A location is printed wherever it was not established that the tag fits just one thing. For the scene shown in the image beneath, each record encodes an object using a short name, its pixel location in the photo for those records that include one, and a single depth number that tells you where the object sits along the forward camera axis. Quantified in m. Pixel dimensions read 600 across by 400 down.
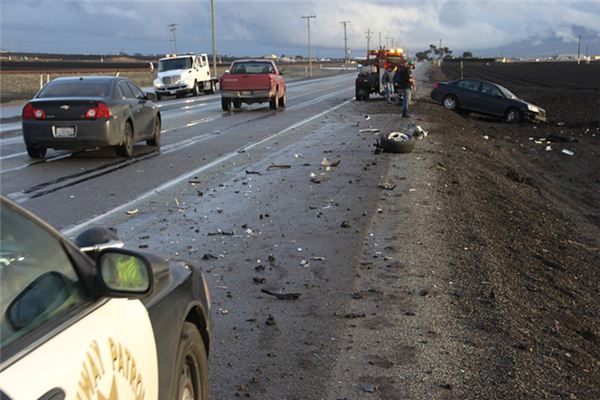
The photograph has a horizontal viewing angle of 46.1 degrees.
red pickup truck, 28.02
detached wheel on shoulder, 14.06
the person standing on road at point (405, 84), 23.08
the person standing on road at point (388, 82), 31.56
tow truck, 34.75
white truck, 40.72
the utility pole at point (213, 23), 60.89
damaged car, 26.78
